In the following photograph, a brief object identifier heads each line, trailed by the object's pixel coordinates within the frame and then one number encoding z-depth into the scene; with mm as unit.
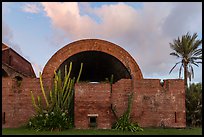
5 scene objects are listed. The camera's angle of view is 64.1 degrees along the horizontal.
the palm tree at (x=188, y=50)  14509
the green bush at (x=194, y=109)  10768
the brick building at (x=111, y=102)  8666
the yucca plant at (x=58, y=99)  8470
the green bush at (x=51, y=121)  8061
